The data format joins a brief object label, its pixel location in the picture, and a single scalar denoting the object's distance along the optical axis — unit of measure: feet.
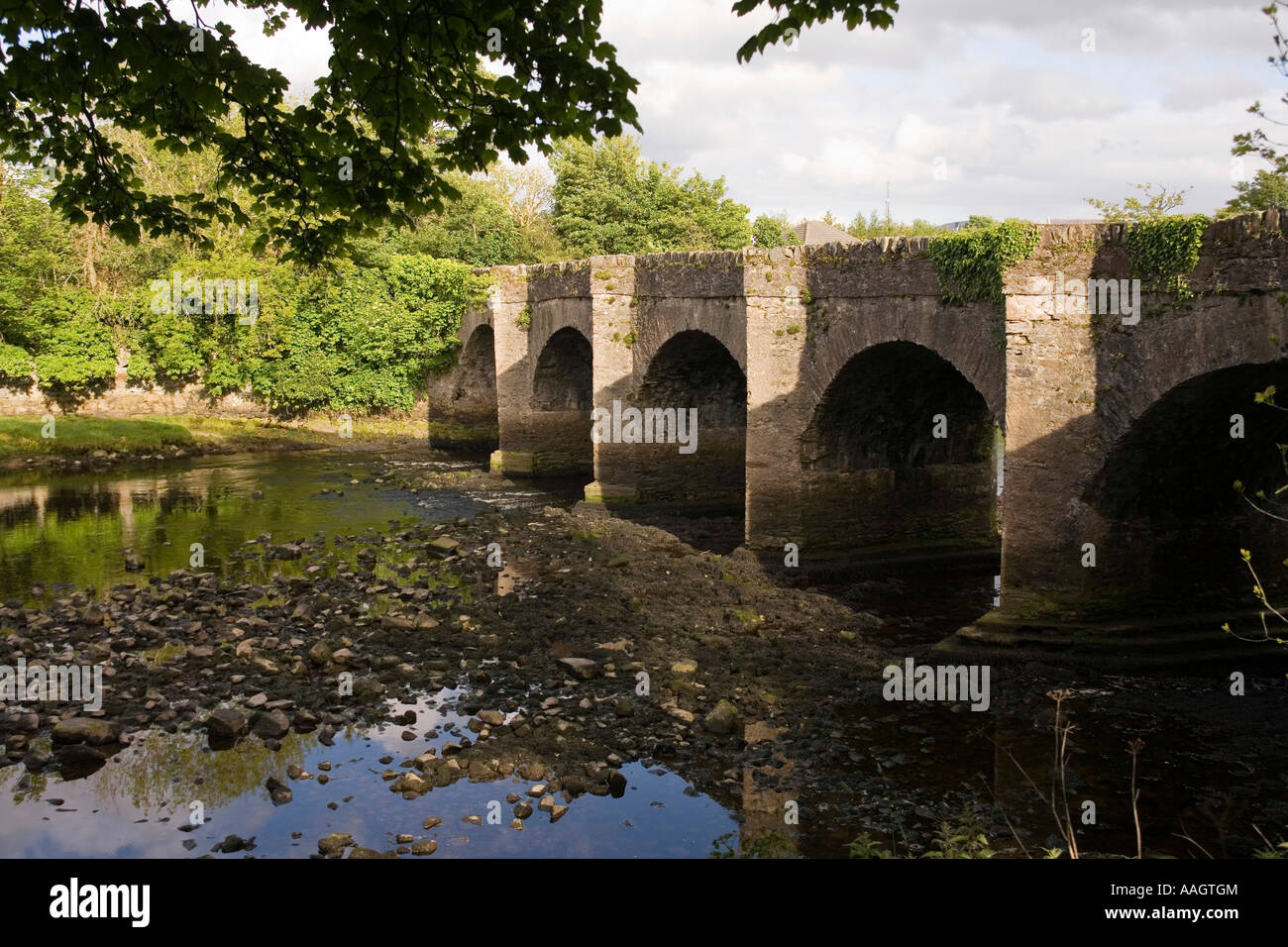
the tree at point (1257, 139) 19.52
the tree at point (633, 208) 134.10
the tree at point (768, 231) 150.44
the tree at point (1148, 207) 59.36
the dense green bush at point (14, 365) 113.70
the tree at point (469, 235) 144.05
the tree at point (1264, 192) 67.97
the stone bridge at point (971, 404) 38.78
